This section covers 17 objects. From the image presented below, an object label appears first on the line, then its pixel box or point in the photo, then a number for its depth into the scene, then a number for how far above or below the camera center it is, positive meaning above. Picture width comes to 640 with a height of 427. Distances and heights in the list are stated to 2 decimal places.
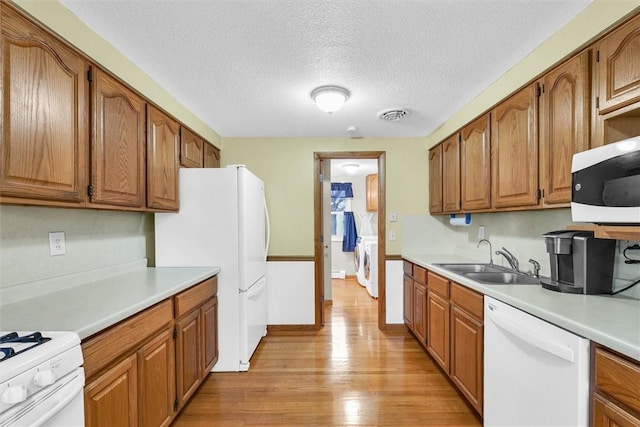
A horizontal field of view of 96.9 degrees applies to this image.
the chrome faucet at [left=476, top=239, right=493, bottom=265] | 2.52 -0.37
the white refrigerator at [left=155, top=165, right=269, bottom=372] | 2.32 -0.21
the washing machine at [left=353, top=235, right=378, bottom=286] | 5.18 -0.84
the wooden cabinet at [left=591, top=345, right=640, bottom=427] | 0.87 -0.58
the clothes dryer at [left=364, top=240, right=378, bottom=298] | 4.47 -0.88
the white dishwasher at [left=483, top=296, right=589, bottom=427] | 1.04 -0.69
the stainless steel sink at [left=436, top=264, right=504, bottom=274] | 2.36 -0.47
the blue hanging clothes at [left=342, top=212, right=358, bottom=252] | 6.16 -0.47
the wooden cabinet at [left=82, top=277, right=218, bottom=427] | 1.13 -0.76
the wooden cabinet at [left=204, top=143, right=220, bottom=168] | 2.93 +0.62
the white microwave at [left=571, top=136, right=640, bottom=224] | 1.06 +0.12
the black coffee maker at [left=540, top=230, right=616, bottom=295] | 1.37 -0.24
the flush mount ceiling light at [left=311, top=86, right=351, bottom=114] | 2.06 +0.86
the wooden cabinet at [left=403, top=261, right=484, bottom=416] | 1.74 -0.86
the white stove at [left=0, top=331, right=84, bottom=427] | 0.74 -0.47
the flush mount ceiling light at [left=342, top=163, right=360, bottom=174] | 5.00 +0.84
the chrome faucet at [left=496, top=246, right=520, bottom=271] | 2.19 -0.37
